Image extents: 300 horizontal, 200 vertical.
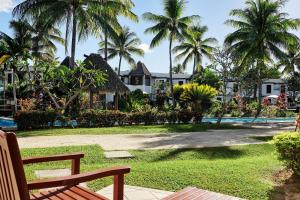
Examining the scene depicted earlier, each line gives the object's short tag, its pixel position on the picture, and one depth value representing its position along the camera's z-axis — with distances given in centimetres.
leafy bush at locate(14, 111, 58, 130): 1625
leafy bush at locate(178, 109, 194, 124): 2008
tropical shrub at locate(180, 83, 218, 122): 2212
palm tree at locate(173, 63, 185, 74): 6616
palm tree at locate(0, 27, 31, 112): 2438
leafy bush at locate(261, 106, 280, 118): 2577
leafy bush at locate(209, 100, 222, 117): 2707
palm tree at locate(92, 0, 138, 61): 2180
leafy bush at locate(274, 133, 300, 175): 596
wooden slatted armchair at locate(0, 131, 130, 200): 244
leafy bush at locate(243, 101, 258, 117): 2753
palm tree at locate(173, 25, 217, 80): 4072
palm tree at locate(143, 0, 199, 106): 3103
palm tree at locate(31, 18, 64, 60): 3275
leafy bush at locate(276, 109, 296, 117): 2791
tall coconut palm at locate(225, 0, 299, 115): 2481
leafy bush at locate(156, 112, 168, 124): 1946
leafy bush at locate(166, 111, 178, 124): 1975
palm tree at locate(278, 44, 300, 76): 3808
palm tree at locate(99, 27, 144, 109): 4119
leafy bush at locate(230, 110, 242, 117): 2874
